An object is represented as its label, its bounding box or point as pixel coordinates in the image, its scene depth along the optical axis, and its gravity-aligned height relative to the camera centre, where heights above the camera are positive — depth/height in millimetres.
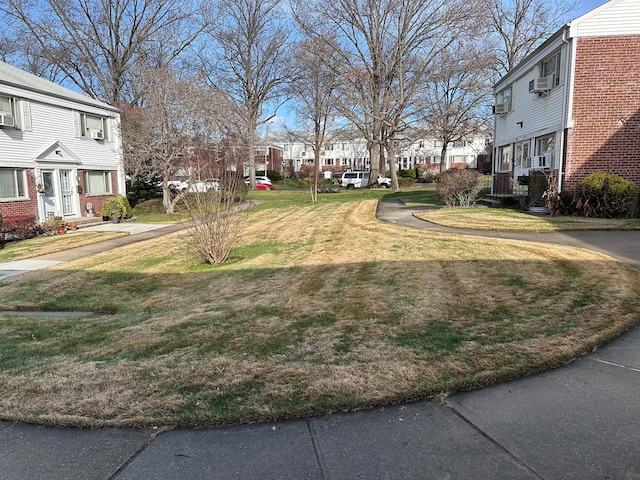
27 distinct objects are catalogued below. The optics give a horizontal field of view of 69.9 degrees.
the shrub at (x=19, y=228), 14109 -1312
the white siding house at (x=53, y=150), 15844 +1442
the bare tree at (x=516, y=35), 38156 +12353
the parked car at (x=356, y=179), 41625 +409
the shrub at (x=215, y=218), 8992 -639
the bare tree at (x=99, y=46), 32656 +10353
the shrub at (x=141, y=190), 26688 -230
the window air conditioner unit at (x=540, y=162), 15135 +680
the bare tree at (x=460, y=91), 31516 +7161
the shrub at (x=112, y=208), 19469 -922
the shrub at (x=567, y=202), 13523 -600
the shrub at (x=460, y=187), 16412 -148
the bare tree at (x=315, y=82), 29716 +8341
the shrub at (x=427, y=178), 47234 +537
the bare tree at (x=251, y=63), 38938 +10753
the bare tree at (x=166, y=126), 20938 +2848
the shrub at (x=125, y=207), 20112 -916
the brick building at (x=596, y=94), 13445 +2603
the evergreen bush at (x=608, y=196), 12523 -412
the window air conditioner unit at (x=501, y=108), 19734 +3228
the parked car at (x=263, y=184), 40781 +80
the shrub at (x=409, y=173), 52338 +1183
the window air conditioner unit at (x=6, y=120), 15141 +2245
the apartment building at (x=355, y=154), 59469 +4290
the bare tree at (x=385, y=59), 29453 +8506
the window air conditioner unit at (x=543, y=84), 14805 +3200
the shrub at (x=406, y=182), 43316 +134
